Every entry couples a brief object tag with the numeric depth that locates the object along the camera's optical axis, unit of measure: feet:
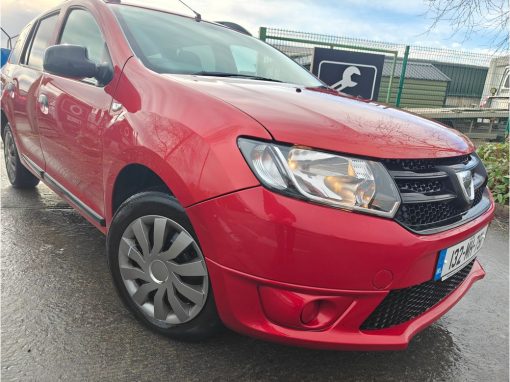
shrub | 15.42
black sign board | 19.01
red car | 4.63
